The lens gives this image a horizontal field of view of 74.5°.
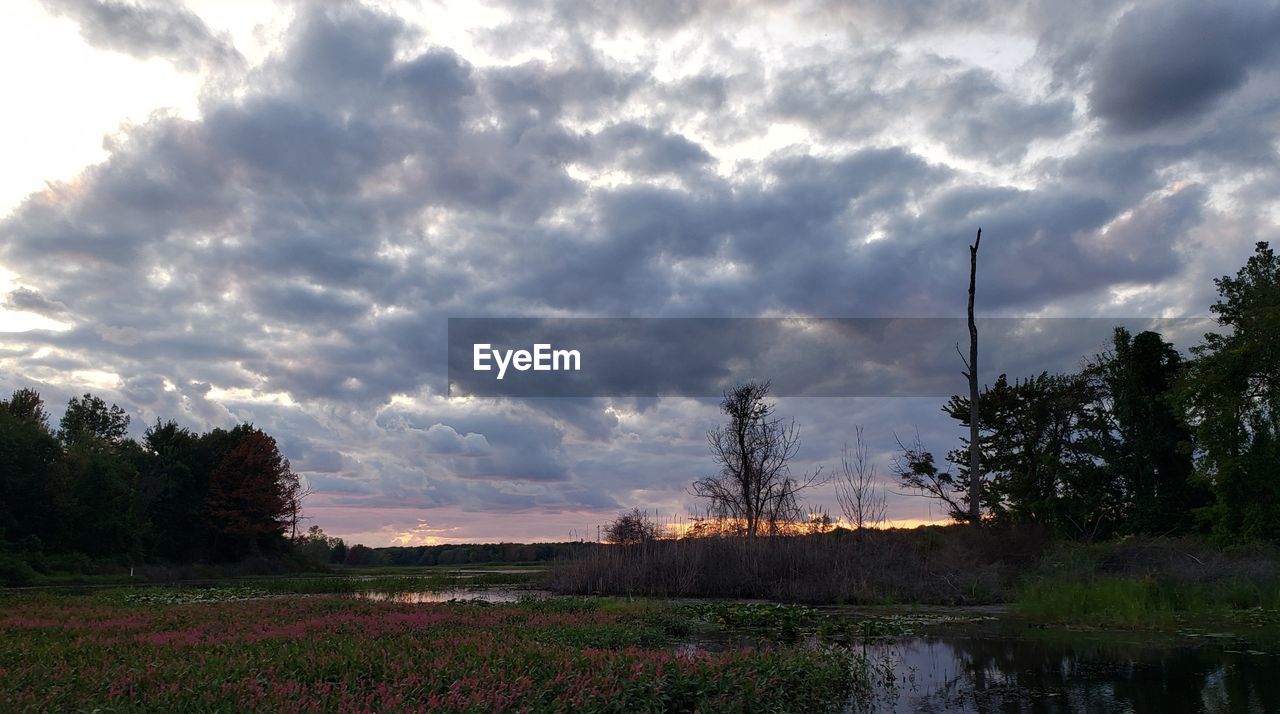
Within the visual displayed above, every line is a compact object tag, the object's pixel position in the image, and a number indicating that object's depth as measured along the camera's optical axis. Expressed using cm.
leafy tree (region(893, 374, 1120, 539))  3738
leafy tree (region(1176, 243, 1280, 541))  3181
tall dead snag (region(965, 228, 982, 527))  3191
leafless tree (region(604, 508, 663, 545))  2893
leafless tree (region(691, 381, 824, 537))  3634
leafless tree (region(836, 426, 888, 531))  2781
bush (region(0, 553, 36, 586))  3659
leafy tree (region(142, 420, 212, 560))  5241
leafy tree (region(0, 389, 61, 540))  4381
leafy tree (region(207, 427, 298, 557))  5419
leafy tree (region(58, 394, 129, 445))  7275
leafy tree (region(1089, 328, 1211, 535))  3584
